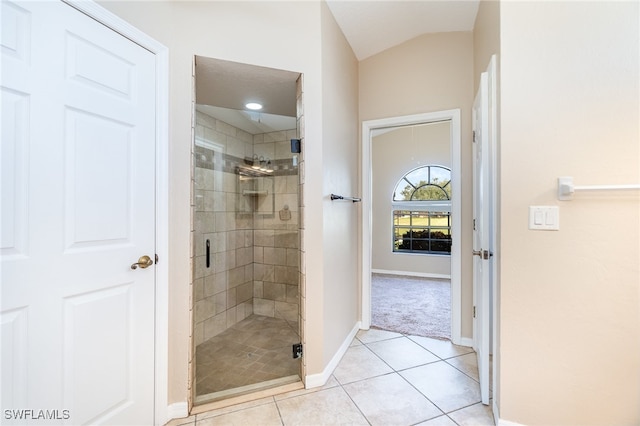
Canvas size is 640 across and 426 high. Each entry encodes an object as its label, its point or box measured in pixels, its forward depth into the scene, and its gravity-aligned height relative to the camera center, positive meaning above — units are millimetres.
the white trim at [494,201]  1552 +75
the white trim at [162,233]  1545 -113
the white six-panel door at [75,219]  1047 -25
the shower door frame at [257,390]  1670 -840
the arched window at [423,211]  5301 +56
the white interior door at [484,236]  1678 -144
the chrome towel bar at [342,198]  2099 +133
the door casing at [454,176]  2500 +366
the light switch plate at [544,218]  1397 -20
